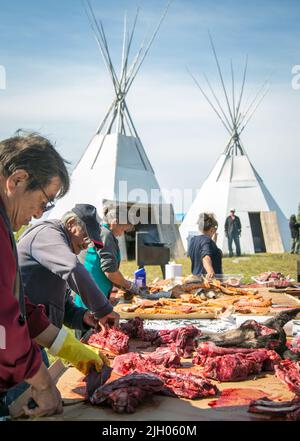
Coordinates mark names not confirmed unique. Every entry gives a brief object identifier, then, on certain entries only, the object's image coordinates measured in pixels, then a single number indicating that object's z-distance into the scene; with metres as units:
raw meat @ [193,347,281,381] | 2.57
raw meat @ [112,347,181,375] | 2.68
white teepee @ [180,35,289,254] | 21.55
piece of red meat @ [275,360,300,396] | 2.38
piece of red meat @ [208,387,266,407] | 2.22
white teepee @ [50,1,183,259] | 18.45
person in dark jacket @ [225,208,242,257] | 19.80
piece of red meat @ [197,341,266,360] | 2.83
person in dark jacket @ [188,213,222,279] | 6.59
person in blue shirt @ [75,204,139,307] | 5.02
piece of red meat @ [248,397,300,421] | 1.99
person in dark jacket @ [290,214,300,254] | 19.41
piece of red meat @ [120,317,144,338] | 3.53
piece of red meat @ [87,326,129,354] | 3.13
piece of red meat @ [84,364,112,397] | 2.26
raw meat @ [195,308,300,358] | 2.95
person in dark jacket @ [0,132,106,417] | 1.72
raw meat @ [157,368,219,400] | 2.29
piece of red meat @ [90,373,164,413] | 2.08
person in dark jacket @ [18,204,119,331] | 3.03
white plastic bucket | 6.77
